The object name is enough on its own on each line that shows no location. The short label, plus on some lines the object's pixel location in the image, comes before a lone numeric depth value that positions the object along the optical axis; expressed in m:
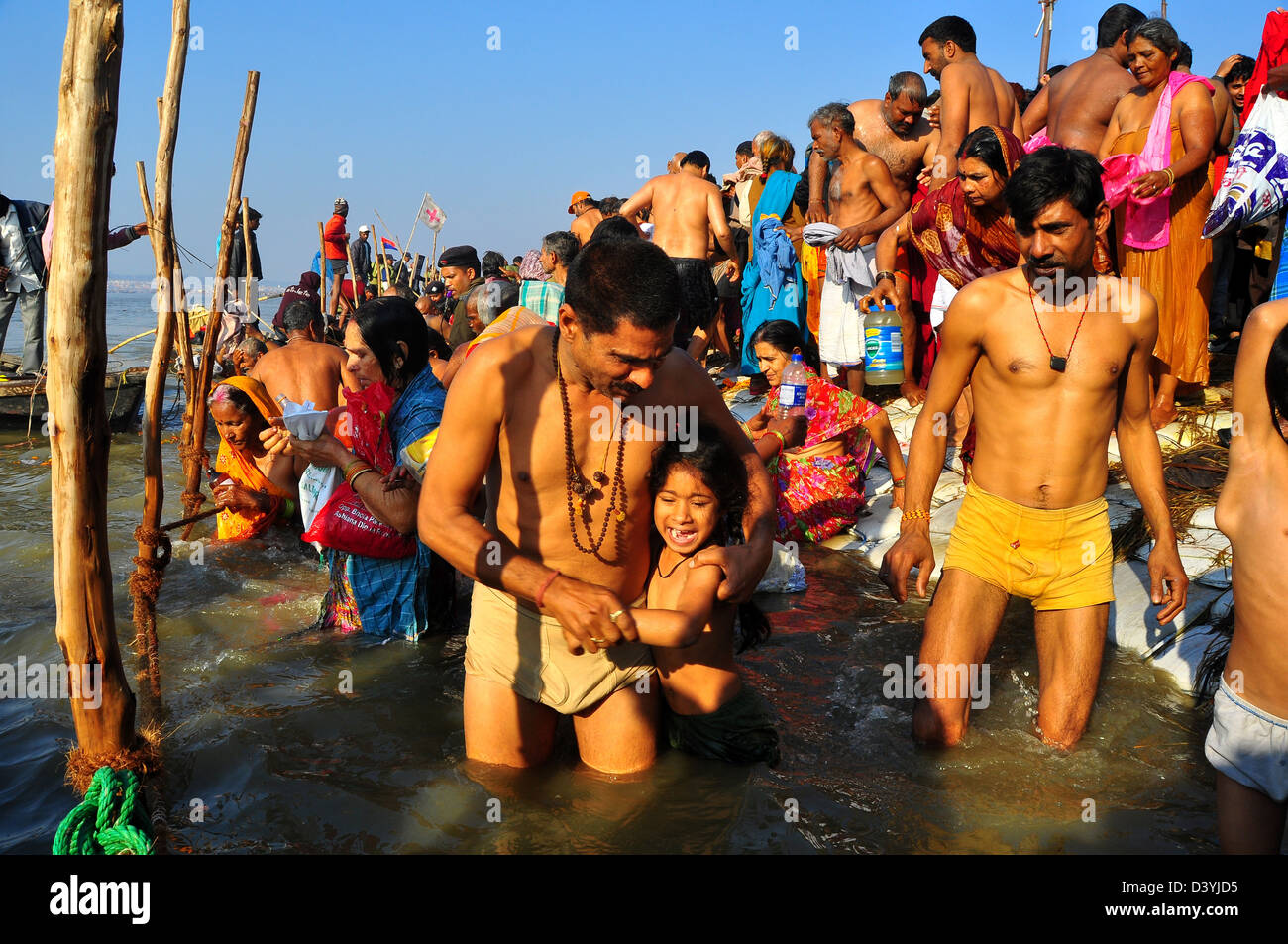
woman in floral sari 6.40
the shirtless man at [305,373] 6.96
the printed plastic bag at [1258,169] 5.21
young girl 3.32
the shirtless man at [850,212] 7.71
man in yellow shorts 3.54
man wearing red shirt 17.27
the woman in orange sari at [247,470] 6.30
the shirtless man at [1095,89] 6.73
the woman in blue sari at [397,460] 4.46
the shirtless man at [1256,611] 2.50
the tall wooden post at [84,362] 2.93
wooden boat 11.01
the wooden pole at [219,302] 5.93
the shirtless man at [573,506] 2.88
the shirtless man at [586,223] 10.17
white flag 20.83
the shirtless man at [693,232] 9.12
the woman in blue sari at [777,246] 9.16
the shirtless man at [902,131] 7.85
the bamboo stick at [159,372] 4.38
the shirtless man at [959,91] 6.81
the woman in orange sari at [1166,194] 5.89
